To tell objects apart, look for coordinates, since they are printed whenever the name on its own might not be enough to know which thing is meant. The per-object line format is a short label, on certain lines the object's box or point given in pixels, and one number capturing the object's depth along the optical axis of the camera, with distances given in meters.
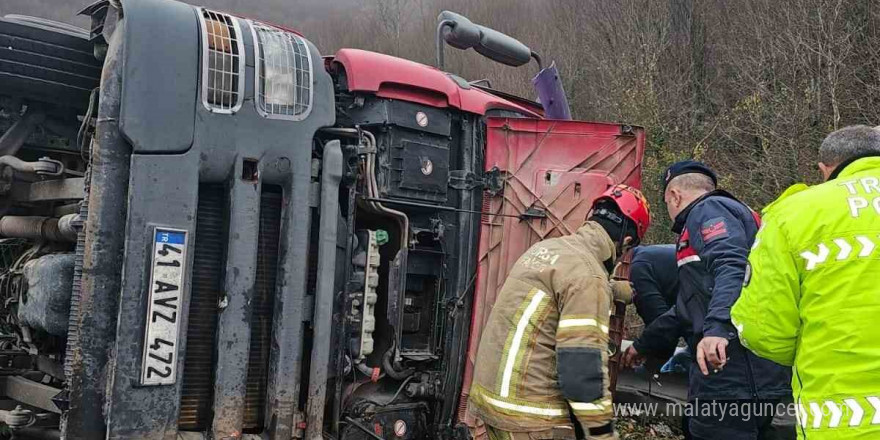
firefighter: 2.38
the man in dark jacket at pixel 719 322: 2.80
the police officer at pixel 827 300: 1.89
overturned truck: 2.65
